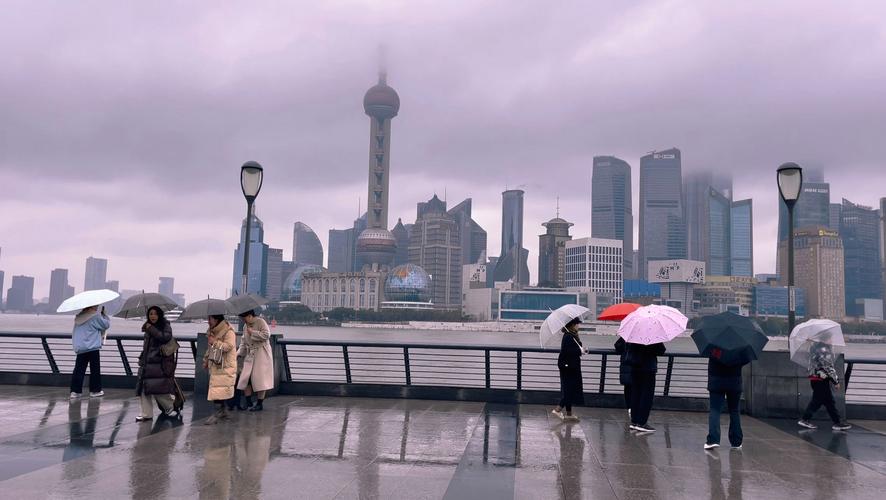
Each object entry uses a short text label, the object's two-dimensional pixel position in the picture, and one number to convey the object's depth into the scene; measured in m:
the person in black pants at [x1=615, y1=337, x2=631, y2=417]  11.15
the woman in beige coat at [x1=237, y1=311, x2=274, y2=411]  11.26
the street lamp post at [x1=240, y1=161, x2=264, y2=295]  14.16
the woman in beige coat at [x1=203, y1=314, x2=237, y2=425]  10.25
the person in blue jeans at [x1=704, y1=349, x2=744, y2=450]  9.14
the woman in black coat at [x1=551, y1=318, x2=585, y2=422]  11.17
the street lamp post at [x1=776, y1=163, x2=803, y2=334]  12.88
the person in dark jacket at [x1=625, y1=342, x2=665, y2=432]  10.27
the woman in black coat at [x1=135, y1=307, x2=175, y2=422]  10.25
